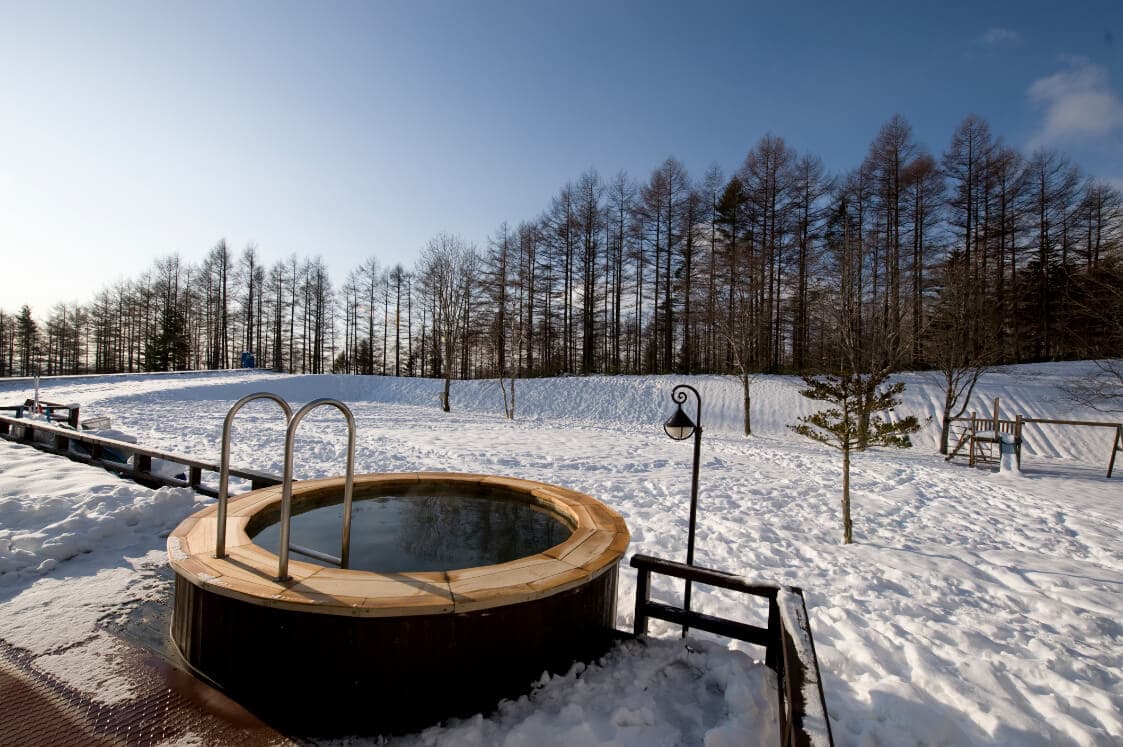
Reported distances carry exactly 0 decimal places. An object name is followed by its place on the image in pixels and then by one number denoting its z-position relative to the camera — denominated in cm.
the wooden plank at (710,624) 279
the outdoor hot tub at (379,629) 215
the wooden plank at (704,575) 278
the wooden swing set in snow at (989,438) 991
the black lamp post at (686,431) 377
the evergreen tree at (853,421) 552
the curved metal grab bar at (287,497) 226
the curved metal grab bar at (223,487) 253
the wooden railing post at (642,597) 304
